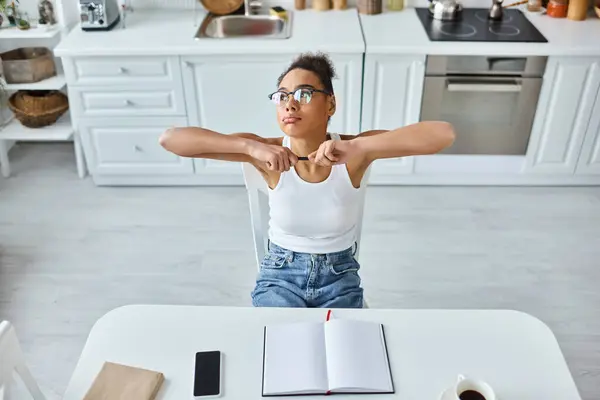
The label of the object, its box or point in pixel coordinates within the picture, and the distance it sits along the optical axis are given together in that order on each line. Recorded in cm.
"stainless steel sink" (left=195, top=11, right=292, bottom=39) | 305
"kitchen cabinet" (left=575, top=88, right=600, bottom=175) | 291
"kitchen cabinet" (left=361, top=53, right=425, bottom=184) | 277
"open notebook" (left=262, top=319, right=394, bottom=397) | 125
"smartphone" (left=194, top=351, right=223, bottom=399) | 125
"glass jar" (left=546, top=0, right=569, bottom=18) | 300
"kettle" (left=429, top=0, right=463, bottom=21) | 298
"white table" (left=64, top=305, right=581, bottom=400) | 127
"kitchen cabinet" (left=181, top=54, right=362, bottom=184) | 280
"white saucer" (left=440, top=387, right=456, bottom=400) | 121
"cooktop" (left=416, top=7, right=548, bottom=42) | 278
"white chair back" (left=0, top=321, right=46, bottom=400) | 117
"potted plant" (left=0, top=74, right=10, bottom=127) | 314
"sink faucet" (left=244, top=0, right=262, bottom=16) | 311
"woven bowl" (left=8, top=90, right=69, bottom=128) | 312
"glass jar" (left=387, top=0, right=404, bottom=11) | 311
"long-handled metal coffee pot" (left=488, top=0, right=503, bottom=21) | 300
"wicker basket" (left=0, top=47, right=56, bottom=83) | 304
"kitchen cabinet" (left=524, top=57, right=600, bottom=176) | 278
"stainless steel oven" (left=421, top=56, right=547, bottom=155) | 277
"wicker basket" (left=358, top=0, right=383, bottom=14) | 302
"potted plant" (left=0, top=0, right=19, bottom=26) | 308
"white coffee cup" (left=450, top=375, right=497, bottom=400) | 117
